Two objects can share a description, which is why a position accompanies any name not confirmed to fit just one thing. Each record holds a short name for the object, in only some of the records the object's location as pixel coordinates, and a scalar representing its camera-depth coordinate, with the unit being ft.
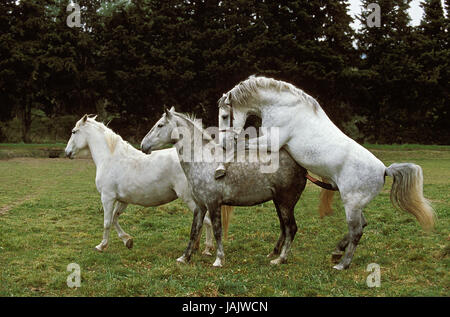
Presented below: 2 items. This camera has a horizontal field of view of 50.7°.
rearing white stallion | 22.74
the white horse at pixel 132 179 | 27.12
